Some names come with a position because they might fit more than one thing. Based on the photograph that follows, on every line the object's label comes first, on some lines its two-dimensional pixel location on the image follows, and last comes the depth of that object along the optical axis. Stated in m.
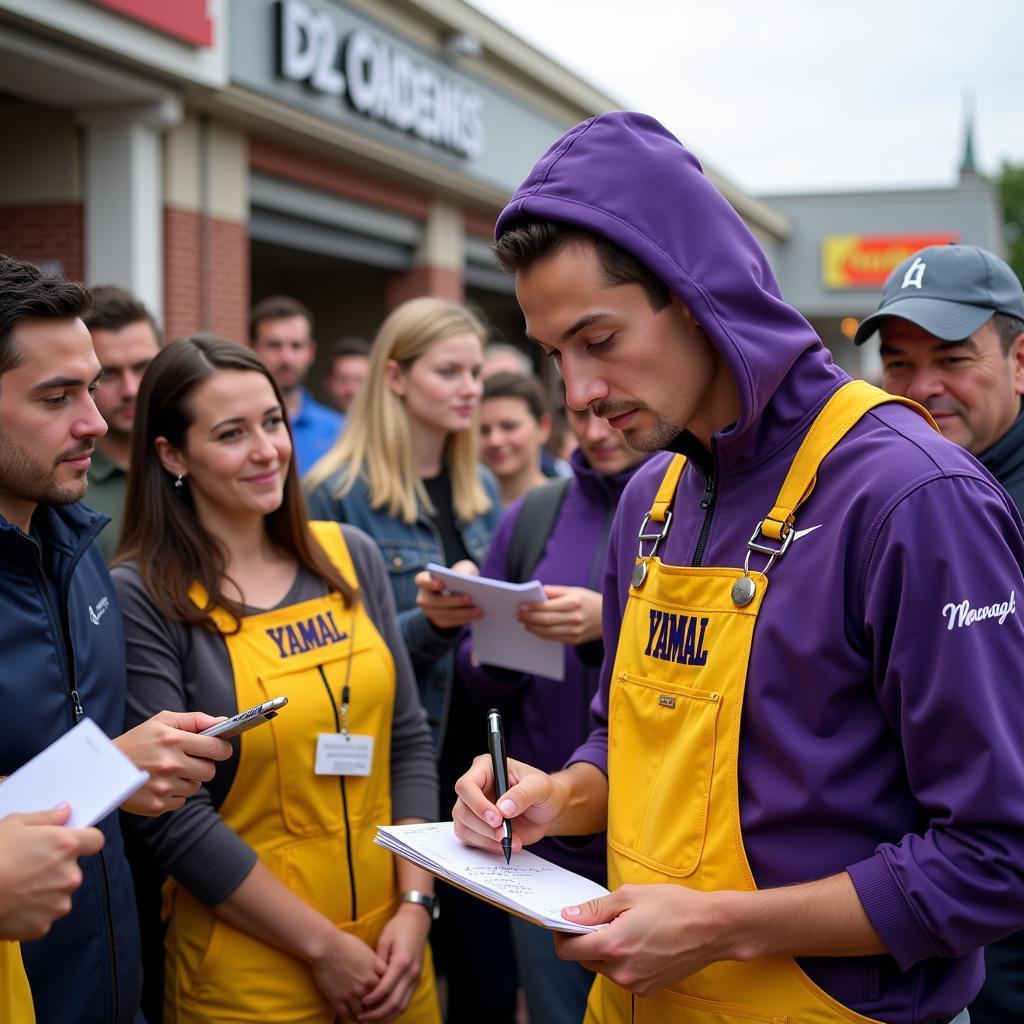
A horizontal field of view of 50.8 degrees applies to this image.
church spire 55.56
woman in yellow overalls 2.53
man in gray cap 2.73
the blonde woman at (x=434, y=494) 3.68
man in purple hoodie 1.53
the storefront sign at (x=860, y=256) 27.22
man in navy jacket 2.03
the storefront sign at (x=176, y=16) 6.95
